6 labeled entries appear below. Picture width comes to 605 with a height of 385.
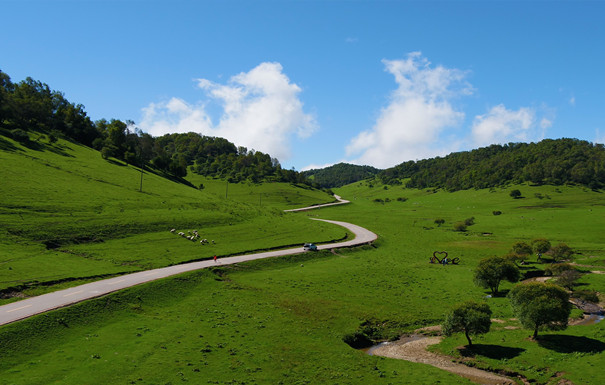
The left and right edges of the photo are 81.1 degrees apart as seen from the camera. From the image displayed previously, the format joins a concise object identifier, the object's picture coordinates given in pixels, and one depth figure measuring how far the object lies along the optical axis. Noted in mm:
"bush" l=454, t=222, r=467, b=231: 134875
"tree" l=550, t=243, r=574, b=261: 79188
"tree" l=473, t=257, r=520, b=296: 58812
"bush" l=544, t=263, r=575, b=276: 65375
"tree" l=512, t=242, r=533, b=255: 80938
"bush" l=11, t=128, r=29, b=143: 128875
